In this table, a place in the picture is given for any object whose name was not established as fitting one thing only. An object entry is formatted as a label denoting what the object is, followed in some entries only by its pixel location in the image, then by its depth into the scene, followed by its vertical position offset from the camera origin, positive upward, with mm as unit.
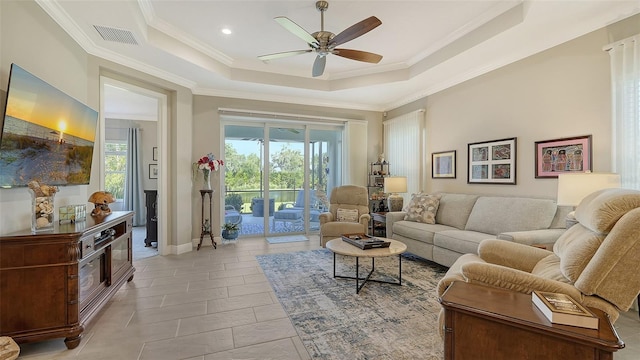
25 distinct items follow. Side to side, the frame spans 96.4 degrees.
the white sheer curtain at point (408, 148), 5180 +633
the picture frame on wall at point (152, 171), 7230 +244
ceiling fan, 2547 +1386
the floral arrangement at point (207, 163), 4766 +293
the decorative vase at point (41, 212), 2107 -241
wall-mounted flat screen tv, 2062 +385
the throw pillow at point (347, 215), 4828 -590
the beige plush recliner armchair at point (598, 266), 1327 -423
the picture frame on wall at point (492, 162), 3713 +250
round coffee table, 2879 -733
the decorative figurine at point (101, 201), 2930 -214
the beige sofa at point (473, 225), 3062 -545
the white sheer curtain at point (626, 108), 2529 +649
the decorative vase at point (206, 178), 4848 +42
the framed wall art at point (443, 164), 4598 +262
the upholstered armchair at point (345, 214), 4457 -568
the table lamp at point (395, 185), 4969 -84
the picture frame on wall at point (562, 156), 2957 +263
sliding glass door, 5637 +130
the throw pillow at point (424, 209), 4246 -436
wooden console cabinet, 1924 -728
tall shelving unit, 5871 -101
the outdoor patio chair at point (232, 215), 5566 -682
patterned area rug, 2039 -1180
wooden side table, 1103 -633
